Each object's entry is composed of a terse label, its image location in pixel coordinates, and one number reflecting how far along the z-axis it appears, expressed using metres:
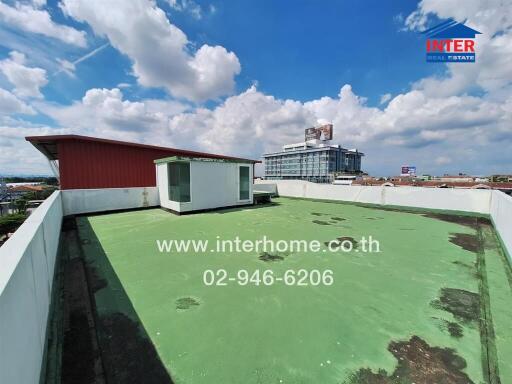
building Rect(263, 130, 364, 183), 63.22
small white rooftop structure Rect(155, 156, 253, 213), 8.56
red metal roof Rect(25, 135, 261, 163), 7.36
